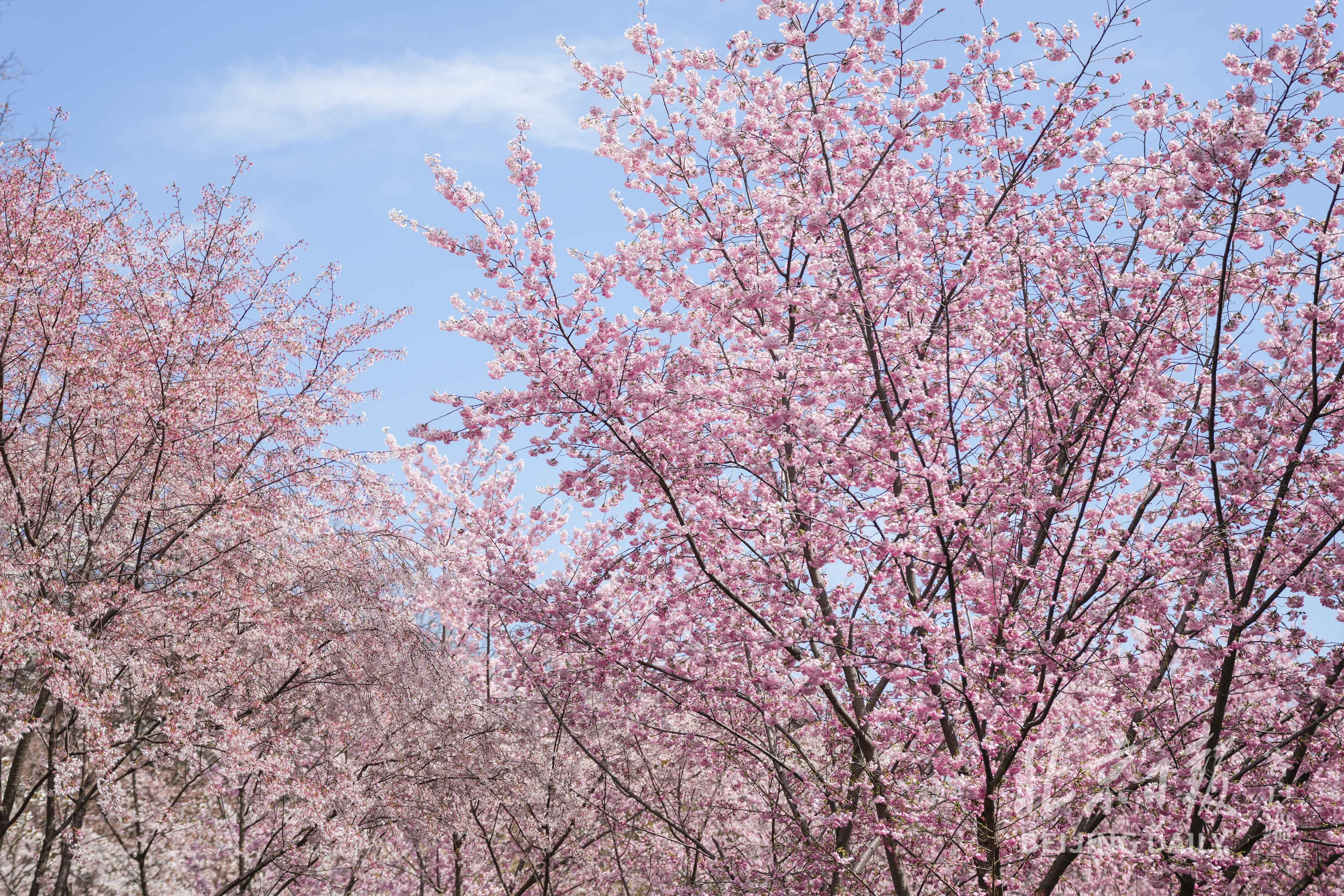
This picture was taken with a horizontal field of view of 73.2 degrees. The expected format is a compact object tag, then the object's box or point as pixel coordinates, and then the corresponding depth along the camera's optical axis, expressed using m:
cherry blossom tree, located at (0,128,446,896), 7.89
